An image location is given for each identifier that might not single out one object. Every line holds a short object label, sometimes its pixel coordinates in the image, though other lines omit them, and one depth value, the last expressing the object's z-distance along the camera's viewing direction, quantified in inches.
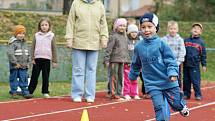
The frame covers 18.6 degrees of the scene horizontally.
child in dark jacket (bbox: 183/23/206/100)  593.6
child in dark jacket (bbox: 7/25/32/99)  553.3
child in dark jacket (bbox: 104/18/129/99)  561.0
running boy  354.3
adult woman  526.3
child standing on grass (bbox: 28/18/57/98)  558.3
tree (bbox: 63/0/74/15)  1169.4
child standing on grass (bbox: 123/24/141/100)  577.0
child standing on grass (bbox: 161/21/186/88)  579.5
